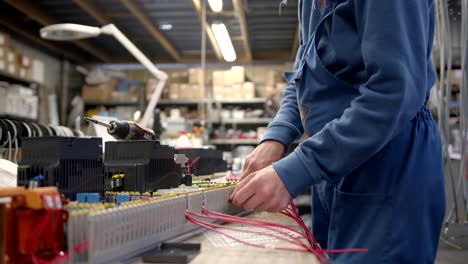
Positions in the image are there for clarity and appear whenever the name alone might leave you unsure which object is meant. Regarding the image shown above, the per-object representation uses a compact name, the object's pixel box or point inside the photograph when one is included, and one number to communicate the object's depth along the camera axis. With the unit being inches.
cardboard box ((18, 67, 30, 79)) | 200.2
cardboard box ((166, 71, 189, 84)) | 255.9
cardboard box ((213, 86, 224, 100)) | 244.4
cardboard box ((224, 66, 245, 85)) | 245.4
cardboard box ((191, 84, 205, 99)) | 246.1
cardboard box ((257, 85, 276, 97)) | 244.2
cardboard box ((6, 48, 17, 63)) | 189.0
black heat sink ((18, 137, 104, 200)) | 30.6
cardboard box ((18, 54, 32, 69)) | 200.8
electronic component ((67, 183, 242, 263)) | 23.1
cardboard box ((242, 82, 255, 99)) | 242.8
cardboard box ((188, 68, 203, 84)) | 248.4
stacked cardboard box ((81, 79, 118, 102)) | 253.8
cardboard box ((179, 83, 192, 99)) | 247.9
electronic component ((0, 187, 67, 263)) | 22.0
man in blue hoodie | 29.9
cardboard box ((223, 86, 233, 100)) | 244.1
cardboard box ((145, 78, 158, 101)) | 250.4
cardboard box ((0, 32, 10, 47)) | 180.2
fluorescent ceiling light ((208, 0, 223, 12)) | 144.3
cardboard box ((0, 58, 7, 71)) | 182.2
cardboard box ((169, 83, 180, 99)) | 247.7
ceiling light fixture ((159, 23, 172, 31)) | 215.4
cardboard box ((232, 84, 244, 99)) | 243.6
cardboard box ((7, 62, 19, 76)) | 189.9
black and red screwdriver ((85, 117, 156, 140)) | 51.4
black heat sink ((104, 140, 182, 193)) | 37.5
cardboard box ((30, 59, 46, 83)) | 214.9
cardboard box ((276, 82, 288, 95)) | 240.6
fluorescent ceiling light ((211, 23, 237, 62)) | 172.2
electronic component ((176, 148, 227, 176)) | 66.3
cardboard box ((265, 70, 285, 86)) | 246.4
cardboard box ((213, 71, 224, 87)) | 245.4
